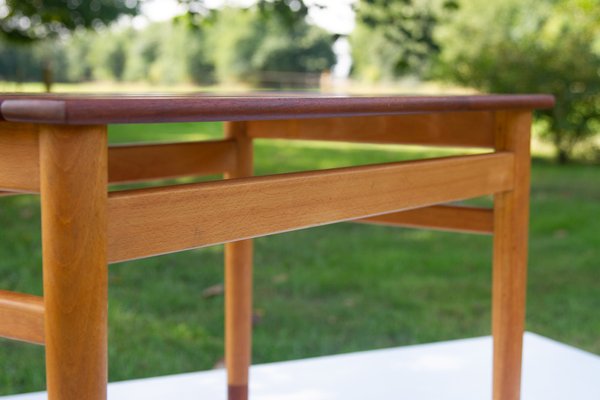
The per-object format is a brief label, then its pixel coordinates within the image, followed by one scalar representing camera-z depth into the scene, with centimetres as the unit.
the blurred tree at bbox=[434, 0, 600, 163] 761
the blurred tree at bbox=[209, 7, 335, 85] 1795
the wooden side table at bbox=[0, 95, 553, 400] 73
